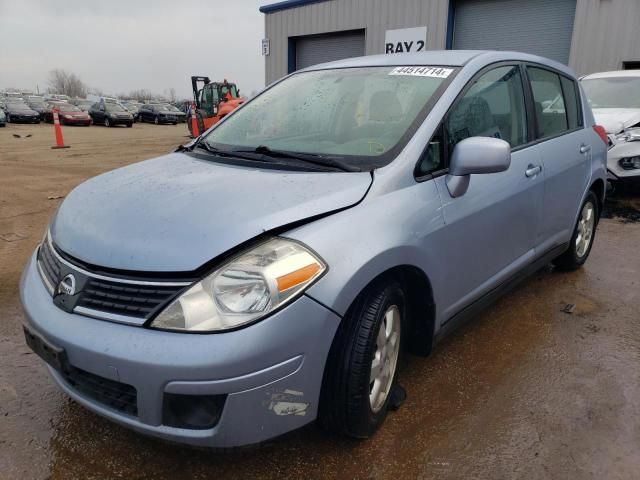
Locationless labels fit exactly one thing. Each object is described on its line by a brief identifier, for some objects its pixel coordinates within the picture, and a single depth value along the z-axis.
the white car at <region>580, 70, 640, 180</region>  6.51
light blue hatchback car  1.70
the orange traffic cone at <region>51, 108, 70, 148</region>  15.88
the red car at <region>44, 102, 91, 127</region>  29.95
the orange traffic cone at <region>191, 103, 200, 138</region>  17.62
